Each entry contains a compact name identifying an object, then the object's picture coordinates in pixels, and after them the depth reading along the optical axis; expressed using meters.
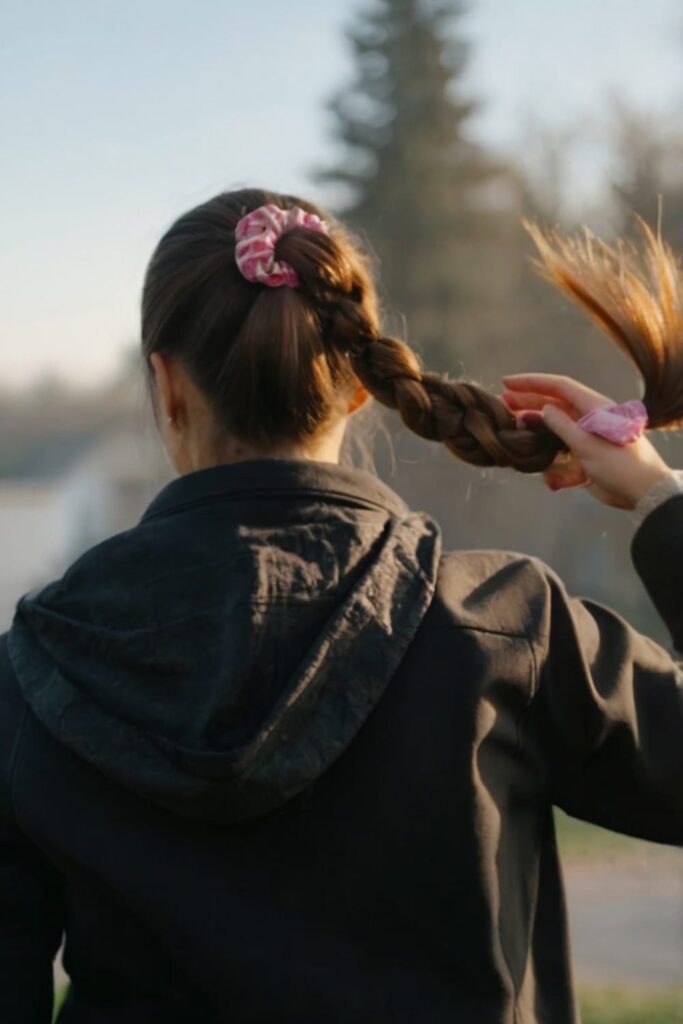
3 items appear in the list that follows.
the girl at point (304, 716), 1.57
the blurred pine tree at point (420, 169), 29.23
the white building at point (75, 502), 43.16
